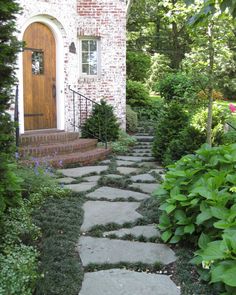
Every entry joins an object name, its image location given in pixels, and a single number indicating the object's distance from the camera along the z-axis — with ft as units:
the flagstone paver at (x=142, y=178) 20.97
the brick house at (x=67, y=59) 28.84
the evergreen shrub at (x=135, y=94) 50.34
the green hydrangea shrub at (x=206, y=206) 8.35
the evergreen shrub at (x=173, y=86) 49.16
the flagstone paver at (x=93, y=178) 20.54
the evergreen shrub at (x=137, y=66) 57.41
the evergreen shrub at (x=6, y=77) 10.27
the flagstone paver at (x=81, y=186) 18.13
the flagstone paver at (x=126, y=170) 22.84
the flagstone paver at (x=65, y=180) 19.89
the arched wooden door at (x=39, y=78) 28.84
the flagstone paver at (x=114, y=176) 21.08
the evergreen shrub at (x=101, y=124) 32.22
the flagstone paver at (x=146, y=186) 18.57
